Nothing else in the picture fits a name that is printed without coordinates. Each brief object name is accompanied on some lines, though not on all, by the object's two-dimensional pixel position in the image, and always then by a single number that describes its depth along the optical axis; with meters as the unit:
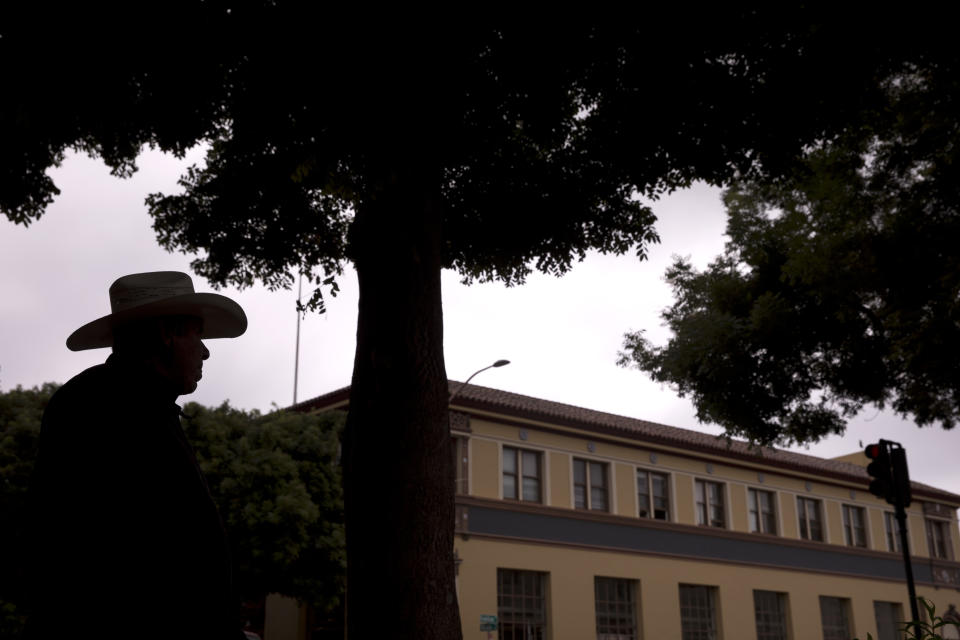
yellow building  28.55
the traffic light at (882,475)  9.34
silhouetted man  2.55
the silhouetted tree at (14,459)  19.44
